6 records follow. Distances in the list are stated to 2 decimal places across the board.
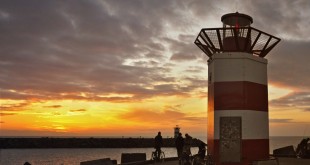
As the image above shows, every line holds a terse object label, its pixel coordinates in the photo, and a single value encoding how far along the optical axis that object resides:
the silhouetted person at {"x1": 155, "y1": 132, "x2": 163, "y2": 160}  16.52
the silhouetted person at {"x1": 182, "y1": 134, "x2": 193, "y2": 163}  13.69
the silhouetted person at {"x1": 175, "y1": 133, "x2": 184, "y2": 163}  16.09
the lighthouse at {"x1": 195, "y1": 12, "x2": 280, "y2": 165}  11.99
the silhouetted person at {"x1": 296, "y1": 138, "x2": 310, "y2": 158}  19.86
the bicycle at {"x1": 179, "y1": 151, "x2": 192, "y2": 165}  13.52
